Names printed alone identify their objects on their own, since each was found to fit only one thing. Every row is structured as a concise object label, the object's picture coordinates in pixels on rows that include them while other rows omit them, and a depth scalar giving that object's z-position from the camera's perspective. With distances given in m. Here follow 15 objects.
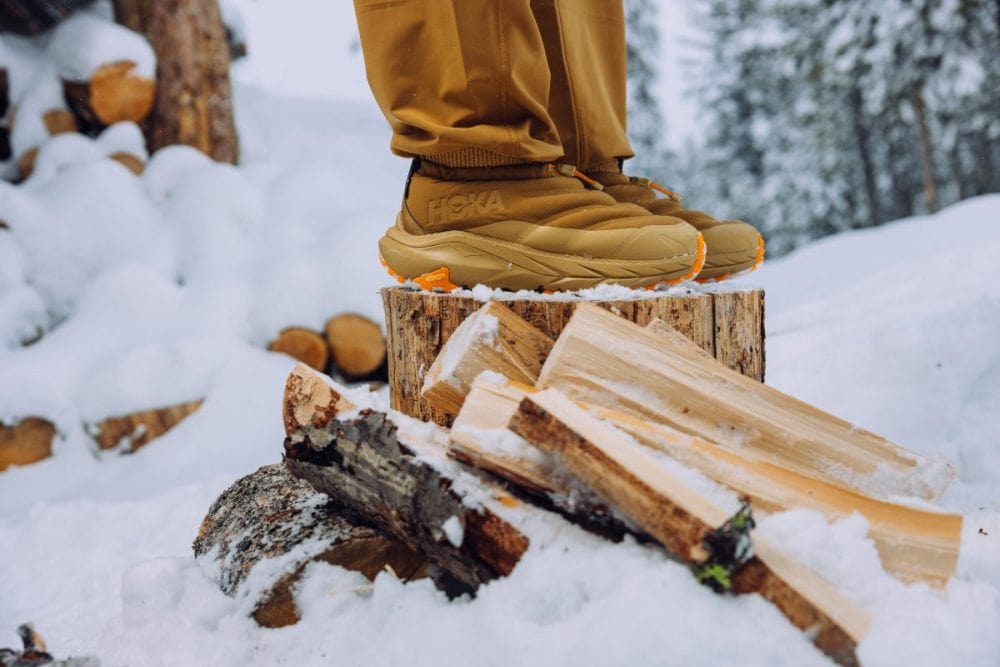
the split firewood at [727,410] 1.27
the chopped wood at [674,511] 0.93
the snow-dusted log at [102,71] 4.22
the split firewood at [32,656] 1.04
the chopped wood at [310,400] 1.30
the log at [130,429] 3.27
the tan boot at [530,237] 1.66
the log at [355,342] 3.67
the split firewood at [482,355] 1.37
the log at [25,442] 3.24
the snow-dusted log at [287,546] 1.23
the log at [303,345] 3.68
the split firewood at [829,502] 1.08
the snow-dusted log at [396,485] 1.07
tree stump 1.59
